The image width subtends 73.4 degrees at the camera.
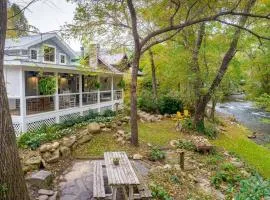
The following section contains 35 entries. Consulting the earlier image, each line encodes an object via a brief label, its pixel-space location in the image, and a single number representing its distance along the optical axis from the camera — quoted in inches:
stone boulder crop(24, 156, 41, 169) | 181.0
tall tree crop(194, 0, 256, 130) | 342.8
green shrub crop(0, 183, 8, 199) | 117.1
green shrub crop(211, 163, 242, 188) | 206.4
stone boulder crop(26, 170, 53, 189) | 158.3
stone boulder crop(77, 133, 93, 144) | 250.0
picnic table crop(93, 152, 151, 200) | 134.5
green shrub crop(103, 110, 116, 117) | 451.4
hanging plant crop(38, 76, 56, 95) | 355.8
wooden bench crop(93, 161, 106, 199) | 139.1
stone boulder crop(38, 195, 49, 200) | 147.1
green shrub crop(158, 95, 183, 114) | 516.7
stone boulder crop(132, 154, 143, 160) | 229.0
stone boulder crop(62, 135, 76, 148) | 229.5
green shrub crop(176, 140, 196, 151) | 282.5
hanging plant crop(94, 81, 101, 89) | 468.7
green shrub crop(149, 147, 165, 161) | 234.5
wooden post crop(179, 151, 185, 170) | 215.1
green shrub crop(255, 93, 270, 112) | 265.8
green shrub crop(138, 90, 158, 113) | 514.1
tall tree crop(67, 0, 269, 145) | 254.8
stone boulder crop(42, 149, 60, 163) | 198.7
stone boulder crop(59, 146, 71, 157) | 215.7
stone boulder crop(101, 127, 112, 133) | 288.3
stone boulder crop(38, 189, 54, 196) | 153.4
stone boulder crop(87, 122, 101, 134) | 274.0
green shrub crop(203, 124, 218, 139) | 373.1
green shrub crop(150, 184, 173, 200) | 157.5
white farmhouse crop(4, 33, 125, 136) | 330.4
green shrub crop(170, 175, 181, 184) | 186.0
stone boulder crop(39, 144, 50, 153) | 203.9
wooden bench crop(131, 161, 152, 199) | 143.5
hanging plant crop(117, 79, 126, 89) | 552.2
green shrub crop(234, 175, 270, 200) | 119.5
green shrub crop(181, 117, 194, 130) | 377.2
